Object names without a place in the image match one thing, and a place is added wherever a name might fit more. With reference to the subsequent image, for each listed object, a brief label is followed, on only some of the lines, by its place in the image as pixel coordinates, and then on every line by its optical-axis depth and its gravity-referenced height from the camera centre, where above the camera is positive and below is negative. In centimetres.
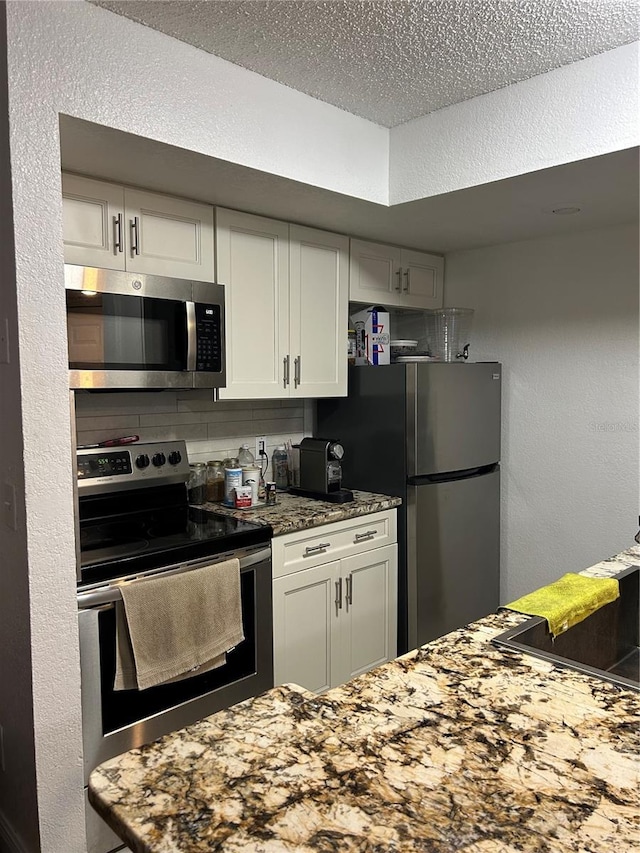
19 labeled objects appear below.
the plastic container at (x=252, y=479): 272 -37
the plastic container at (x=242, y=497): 265 -43
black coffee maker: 284 -35
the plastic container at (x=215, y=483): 280 -39
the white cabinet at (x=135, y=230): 206 +56
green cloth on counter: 142 -48
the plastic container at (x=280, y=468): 311 -37
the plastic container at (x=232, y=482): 268 -37
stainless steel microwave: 201 +21
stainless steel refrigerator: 287 -35
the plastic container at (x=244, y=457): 296 -30
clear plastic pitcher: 342 +31
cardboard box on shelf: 315 +28
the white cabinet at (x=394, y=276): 307 +59
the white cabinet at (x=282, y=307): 254 +37
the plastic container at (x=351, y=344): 321 +24
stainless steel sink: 132 -57
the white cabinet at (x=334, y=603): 246 -87
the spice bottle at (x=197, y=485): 278 -40
